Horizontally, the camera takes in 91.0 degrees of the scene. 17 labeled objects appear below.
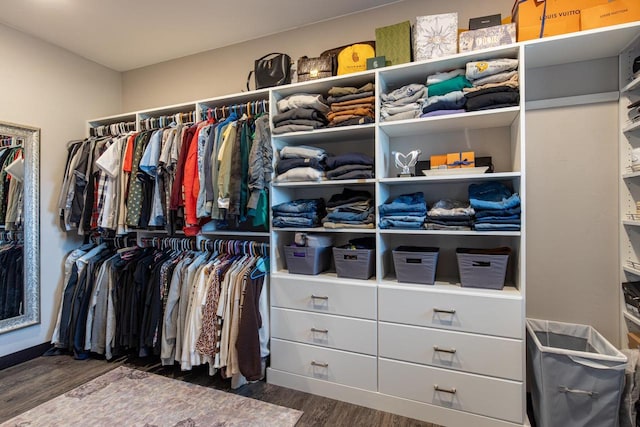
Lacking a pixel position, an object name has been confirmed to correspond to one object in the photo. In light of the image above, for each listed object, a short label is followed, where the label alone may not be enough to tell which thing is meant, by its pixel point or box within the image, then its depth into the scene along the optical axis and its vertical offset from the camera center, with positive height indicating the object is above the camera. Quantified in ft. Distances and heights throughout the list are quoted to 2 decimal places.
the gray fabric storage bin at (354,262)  6.38 -1.03
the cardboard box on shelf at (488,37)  5.60 +3.18
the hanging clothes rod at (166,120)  8.26 +2.51
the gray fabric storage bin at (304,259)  6.78 -1.01
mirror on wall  7.90 -0.33
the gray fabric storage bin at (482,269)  5.50 -1.03
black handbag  7.40 +3.37
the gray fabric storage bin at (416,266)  5.90 -1.02
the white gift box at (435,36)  5.93 +3.37
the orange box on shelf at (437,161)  6.13 +1.00
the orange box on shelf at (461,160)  5.88 +0.98
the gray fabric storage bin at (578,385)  4.70 -2.70
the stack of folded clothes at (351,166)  6.40 +0.95
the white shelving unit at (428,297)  5.36 -1.62
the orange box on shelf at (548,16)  5.35 +3.38
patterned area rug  5.83 -3.86
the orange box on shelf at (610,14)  5.03 +3.21
